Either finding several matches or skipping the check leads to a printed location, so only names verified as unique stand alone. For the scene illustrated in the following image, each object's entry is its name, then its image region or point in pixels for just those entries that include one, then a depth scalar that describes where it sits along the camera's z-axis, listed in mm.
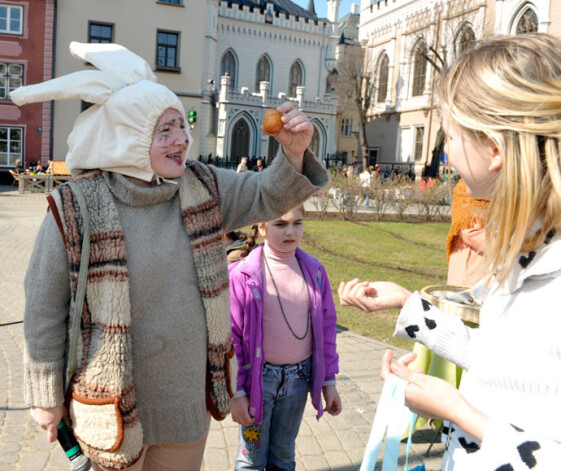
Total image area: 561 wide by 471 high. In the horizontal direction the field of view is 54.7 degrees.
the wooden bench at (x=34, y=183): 23391
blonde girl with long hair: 1257
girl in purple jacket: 2721
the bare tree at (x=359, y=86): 40875
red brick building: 28422
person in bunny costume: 1898
